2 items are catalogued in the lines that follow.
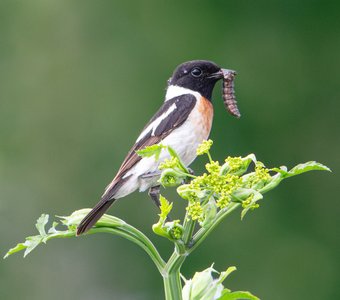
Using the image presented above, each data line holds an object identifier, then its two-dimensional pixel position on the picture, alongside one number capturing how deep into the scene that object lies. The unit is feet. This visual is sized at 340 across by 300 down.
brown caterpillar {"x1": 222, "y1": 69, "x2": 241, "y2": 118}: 20.53
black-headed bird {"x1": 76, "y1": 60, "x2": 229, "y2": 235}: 22.45
